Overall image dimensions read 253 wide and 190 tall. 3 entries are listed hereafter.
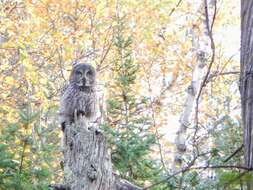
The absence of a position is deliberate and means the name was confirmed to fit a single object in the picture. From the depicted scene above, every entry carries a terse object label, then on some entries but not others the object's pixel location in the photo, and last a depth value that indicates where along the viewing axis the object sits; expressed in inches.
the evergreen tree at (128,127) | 444.5
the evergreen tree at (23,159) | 399.9
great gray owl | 404.8
